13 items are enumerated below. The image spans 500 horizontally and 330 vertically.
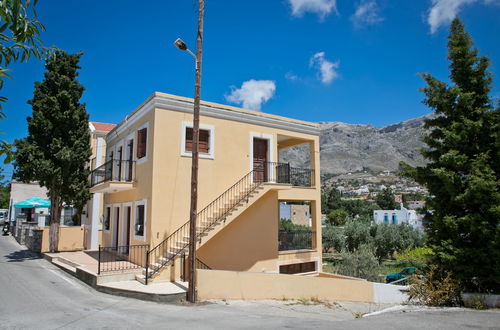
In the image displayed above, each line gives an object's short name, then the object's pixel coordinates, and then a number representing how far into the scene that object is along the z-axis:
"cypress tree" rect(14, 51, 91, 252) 15.90
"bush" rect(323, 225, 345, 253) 35.97
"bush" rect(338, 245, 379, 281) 21.20
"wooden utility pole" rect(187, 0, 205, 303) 10.04
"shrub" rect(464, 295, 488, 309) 9.00
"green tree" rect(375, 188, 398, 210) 85.25
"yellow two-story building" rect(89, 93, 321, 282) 13.05
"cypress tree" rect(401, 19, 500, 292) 9.55
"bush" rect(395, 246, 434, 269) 29.59
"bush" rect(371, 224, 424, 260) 34.88
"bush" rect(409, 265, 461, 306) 9.48
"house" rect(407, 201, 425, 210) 83.45
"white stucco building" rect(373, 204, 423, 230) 58.12
